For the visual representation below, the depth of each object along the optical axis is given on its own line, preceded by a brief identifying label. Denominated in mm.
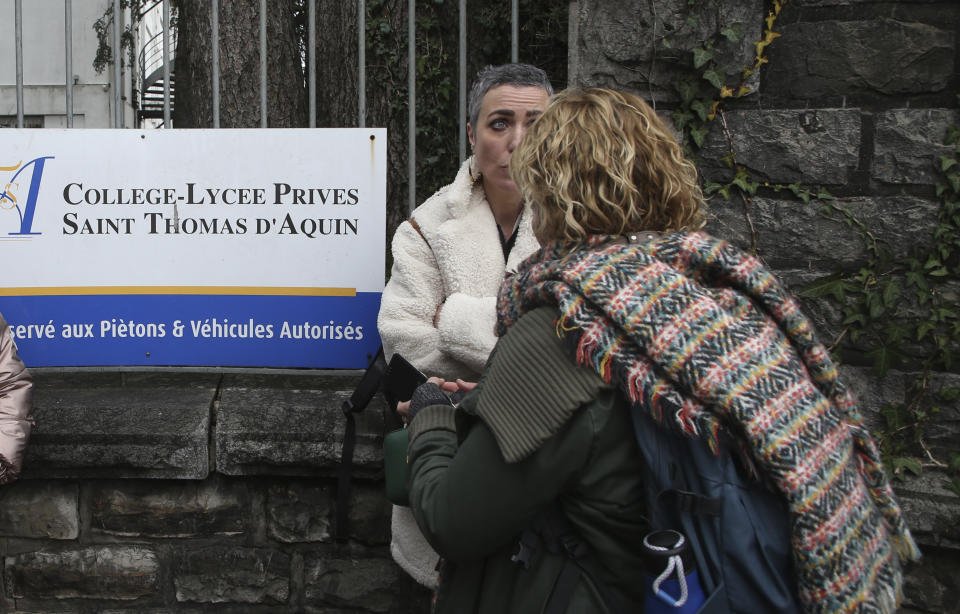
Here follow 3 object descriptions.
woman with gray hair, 2203
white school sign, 2889
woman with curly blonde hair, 1253
